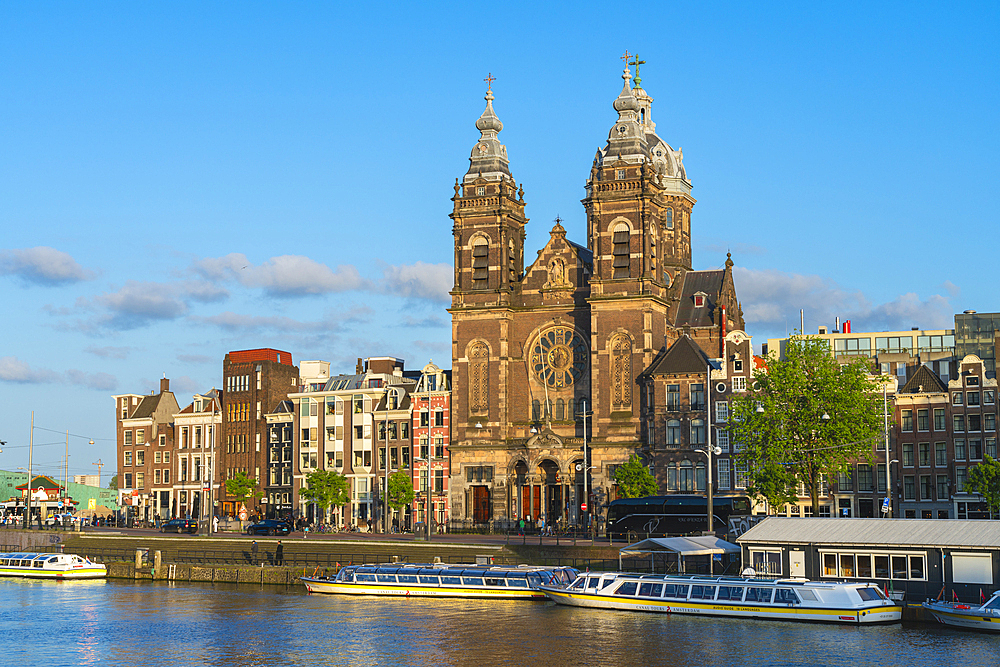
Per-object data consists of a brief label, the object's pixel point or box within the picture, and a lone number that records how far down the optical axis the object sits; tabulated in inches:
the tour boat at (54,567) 3503.9
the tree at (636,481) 4126.5
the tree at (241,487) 5236.2
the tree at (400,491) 4579.2
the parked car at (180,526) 4448.8
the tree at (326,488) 4822.8
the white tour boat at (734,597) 2271.2
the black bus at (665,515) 3580.2
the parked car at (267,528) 4143.7
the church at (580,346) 4301.2
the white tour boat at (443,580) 2718.0
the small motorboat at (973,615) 2143.2
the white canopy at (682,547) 2664.9
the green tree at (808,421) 3243.1
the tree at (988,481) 3656.5
